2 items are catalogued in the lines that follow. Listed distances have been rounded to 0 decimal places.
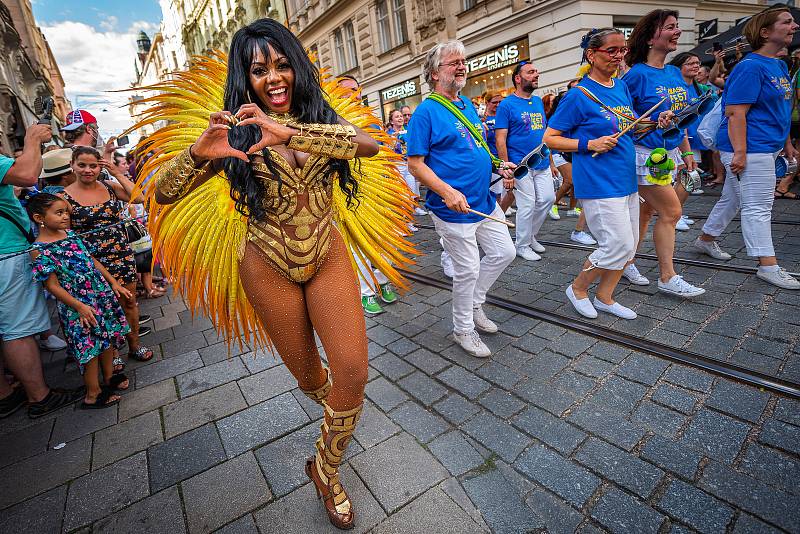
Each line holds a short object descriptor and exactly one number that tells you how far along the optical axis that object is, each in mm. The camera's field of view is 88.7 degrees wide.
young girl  2975
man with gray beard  2959
